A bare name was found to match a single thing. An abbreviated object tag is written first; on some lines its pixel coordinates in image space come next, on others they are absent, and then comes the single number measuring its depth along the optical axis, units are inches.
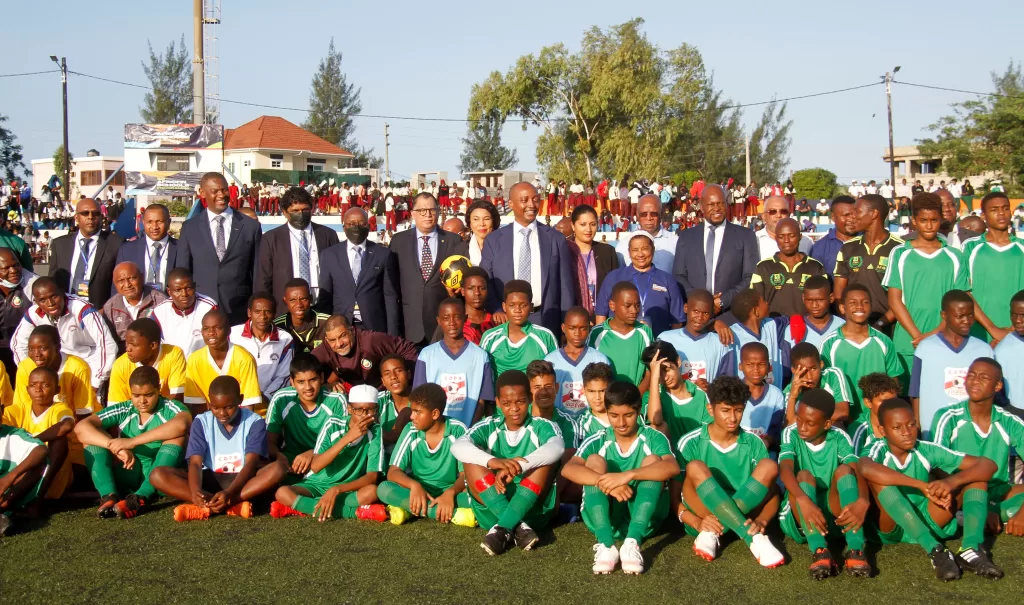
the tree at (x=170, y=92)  2896.2
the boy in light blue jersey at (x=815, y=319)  250.5
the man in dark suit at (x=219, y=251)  302.2
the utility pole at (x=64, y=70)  1418.6
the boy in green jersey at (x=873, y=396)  214.2
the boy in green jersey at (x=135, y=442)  232.4
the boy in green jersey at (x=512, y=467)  203.2
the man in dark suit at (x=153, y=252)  299.7
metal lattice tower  1653.5
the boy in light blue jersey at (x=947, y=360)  229.5
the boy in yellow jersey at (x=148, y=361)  245.4
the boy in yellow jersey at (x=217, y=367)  248.8
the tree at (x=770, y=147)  2549.2
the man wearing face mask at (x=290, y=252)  298.8
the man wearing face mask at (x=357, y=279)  294.8
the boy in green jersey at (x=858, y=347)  241.0
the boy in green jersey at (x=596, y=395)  224.8
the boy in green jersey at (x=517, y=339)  253.6
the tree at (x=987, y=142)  1563.7
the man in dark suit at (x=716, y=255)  291.9
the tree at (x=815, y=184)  1755.7
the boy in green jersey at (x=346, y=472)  226.1
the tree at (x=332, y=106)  3075.8
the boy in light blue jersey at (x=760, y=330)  252.4
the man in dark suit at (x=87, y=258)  298.4
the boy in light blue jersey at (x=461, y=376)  249.6
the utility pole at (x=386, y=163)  2716.5
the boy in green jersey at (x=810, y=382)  227.5
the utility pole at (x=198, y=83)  1536.7
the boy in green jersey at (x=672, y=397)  231.1
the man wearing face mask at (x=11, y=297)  273.6
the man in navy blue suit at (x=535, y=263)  287.0
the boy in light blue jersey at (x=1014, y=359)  229.6
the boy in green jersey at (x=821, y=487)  187.2
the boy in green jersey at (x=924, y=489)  185.8
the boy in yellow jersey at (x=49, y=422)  234.8
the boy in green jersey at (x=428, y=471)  219.8
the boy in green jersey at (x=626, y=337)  248.7
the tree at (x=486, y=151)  3336.6
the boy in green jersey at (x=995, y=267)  259.6
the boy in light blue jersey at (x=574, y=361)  244.4
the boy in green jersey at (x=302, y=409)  242.5
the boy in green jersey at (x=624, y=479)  193.9
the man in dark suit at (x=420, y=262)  298.2
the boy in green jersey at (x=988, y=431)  206.4
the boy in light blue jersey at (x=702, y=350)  245.6
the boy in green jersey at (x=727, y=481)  193.5
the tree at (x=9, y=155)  1923.0
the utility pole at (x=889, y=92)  1649.9
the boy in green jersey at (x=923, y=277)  258.4
